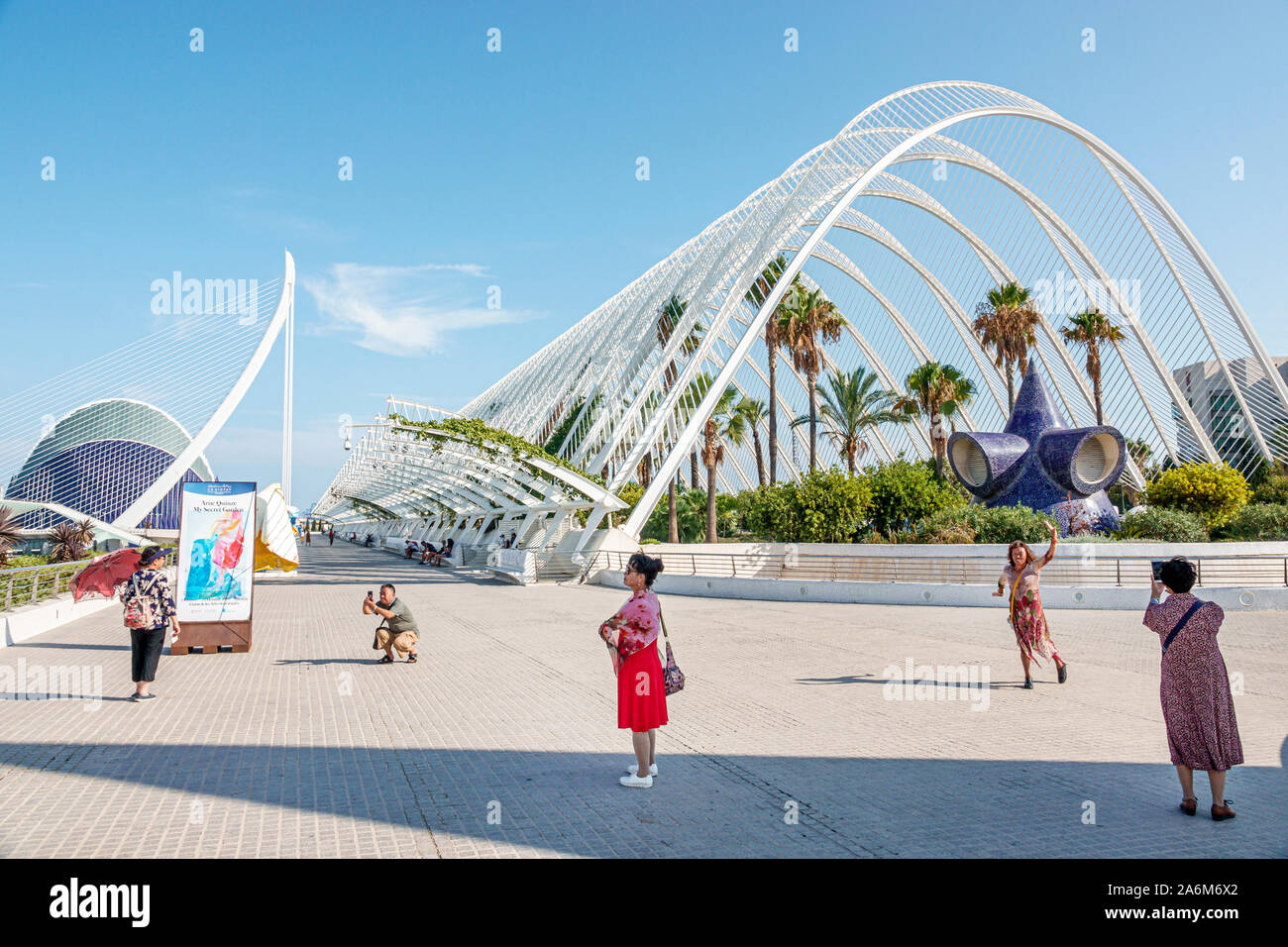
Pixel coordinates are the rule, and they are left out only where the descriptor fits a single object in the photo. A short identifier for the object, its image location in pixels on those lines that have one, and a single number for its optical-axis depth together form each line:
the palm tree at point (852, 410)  41.08
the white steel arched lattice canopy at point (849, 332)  28.08
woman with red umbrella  8.16
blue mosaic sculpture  27.48
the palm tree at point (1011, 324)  38.59
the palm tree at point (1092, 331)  40.84
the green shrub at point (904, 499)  27.59
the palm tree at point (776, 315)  33.22
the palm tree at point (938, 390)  44.28
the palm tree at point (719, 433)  40.72
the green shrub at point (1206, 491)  29.12
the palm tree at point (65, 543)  26.48
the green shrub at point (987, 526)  23.88
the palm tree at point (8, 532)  19.13
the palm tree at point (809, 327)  38.47
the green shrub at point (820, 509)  26.69
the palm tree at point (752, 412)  46.44
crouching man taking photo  10.59
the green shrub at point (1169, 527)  24.99
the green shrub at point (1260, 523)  24.86
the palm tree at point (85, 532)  31.16
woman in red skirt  5.13
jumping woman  8.27
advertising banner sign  11.48
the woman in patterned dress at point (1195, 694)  4.51
